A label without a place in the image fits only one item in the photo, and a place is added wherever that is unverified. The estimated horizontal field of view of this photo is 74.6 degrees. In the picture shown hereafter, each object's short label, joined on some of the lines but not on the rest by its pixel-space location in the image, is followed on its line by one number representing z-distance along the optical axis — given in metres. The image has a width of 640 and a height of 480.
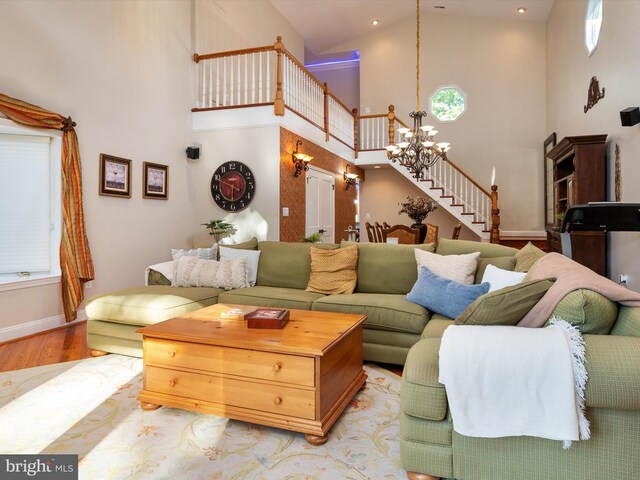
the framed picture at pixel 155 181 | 5.52
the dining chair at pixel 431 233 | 5.57
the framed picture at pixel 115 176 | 4.89
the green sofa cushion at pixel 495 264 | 3.40
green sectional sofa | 3.17
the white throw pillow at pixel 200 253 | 4.28
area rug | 1.92
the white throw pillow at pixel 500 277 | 2.78
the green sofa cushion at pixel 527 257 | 3.04
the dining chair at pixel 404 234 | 5.71
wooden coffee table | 2.16
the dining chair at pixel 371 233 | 6.30
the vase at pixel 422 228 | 6.16
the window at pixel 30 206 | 4.35
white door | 7.39
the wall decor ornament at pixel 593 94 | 5.23
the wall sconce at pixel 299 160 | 6.52
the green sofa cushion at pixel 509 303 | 1.83
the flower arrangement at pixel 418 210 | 6.52
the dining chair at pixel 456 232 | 6.16
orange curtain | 4.42
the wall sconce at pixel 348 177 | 9.07
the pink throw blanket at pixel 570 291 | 1.78
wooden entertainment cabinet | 4.91
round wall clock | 6.24
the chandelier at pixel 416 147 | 6.48
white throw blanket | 1.54
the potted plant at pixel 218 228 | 6.08
